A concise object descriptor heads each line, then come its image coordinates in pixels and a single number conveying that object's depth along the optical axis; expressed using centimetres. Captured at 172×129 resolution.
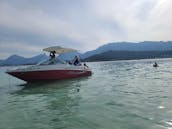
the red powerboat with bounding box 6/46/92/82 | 1249
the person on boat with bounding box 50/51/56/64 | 1322
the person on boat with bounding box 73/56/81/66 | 1653
